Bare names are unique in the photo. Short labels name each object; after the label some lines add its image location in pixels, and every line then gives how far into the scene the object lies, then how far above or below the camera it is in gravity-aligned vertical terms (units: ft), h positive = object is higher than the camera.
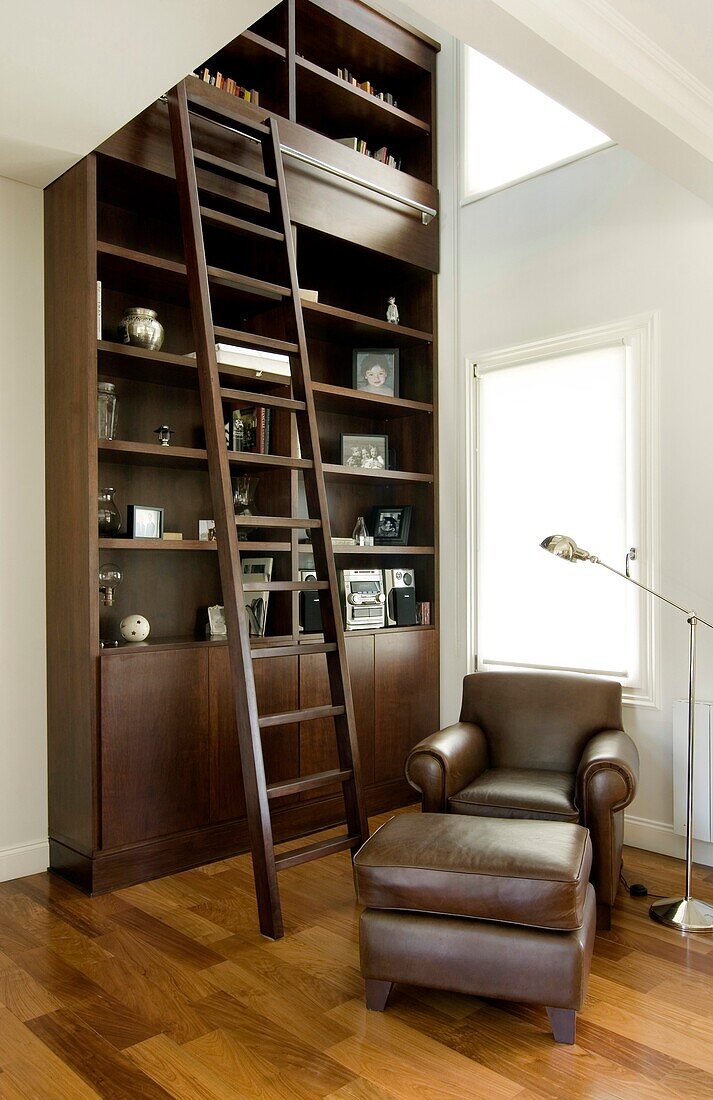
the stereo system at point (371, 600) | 12.89 -1.07
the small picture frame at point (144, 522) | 11.19 +0.17
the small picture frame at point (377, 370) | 14.30 +2.77
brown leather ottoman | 7.04 -3.31
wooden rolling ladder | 9.29 +0.37
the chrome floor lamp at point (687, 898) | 9.24 -4.14
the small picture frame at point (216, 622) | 11.88 -1.23
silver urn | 10.98 +2.69
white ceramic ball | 10.98 -1.22
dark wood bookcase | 10.34 +1.33
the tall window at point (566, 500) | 11.92 +0.49
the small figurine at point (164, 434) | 11.30 +1.35
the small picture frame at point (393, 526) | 14.40 +0.13
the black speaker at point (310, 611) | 12.84 -1.18
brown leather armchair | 9.07 -2.75
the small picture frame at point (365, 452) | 14.08 +1.38
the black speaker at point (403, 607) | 13.98 -1.22
